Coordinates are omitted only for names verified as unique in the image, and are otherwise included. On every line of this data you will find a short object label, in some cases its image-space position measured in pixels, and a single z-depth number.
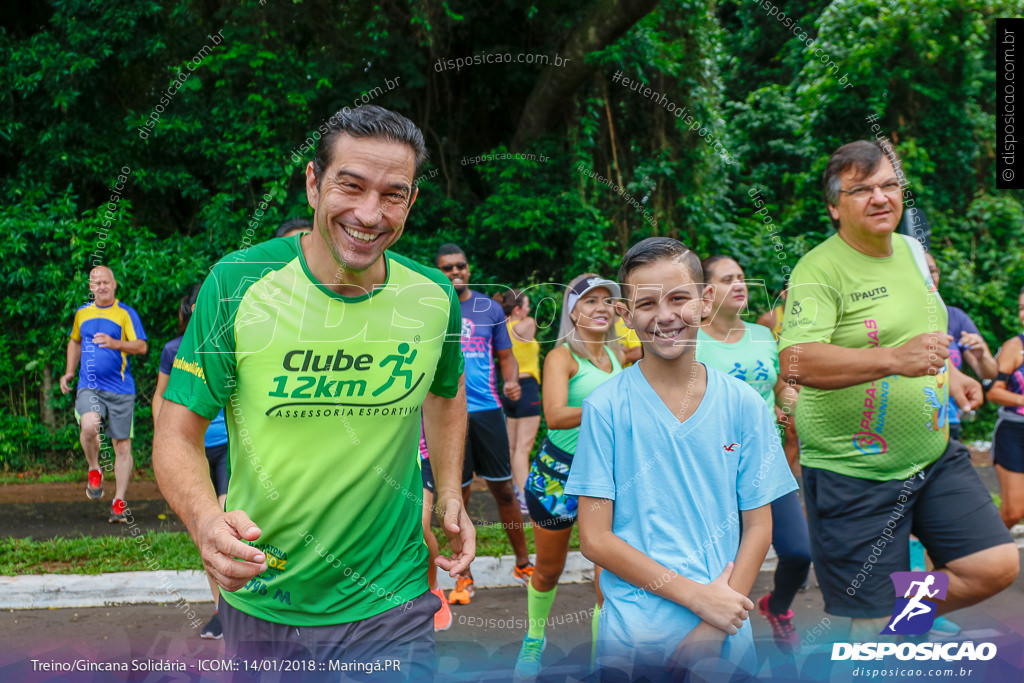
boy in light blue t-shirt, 2.32
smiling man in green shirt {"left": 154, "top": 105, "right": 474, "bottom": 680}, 2.19
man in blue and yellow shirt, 7.42
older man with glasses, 3.29
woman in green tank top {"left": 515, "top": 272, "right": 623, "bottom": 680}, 4.18
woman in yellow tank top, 7.96
